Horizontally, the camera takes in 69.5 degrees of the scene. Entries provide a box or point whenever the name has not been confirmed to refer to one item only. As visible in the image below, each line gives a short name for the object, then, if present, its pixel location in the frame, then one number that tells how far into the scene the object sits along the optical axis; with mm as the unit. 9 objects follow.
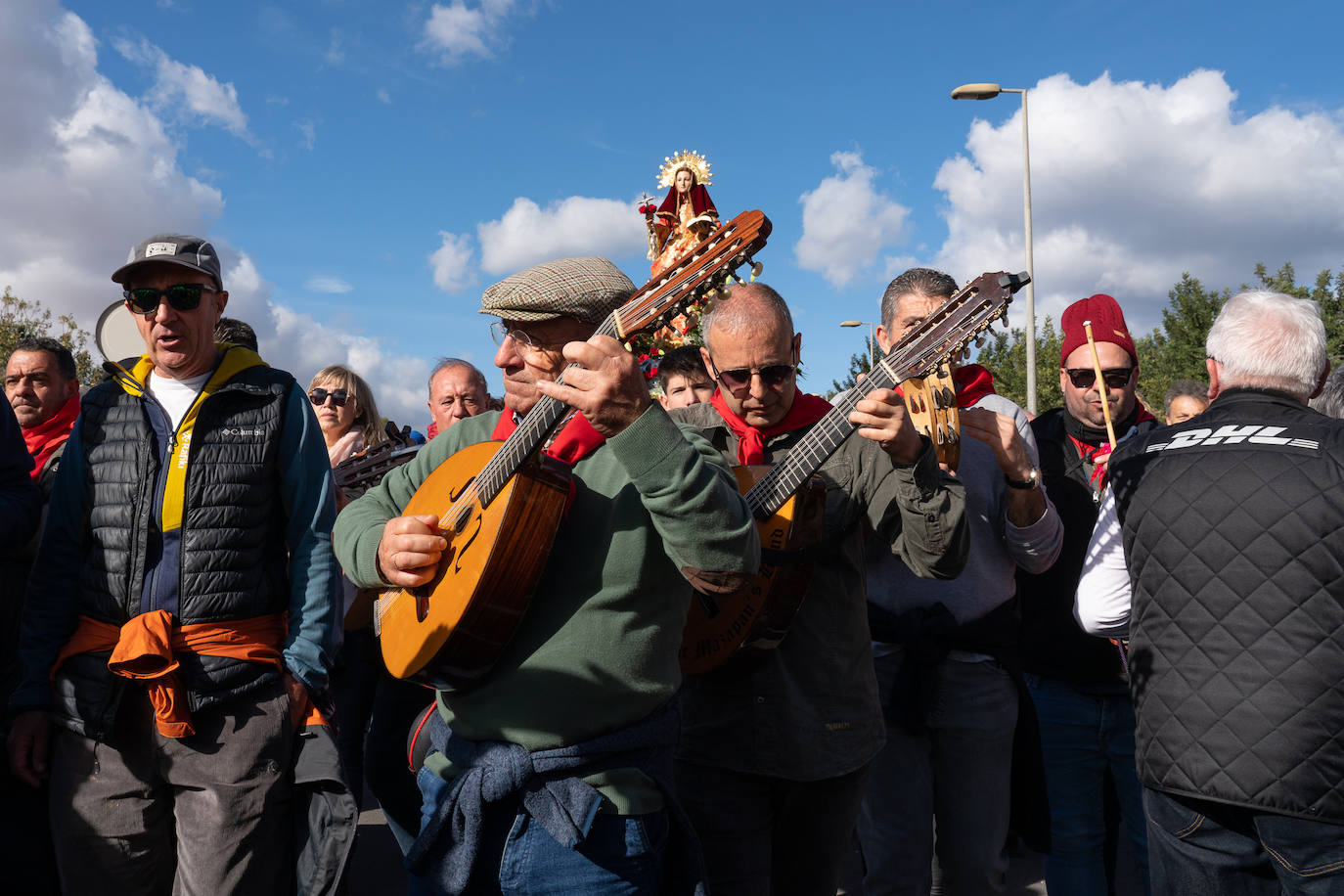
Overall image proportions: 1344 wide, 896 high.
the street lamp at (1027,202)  14836
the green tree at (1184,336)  21984
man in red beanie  3480
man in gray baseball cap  2721
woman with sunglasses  5172
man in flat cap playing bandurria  1892
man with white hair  2311
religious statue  11672
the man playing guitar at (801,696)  2668
